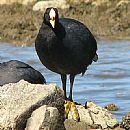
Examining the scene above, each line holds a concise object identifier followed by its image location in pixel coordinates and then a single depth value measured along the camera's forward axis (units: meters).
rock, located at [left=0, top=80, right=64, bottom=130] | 15.58
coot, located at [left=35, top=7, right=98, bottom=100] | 17.56
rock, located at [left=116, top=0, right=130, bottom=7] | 50.73
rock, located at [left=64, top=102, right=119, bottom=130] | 16.78
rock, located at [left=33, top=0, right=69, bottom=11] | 48.87
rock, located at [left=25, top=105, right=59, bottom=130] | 15.44
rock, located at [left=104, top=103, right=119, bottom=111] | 19.74
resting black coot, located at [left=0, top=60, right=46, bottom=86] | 18.77
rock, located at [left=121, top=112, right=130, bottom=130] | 16.64
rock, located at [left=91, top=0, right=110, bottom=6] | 51.44
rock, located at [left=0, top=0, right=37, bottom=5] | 51.44
